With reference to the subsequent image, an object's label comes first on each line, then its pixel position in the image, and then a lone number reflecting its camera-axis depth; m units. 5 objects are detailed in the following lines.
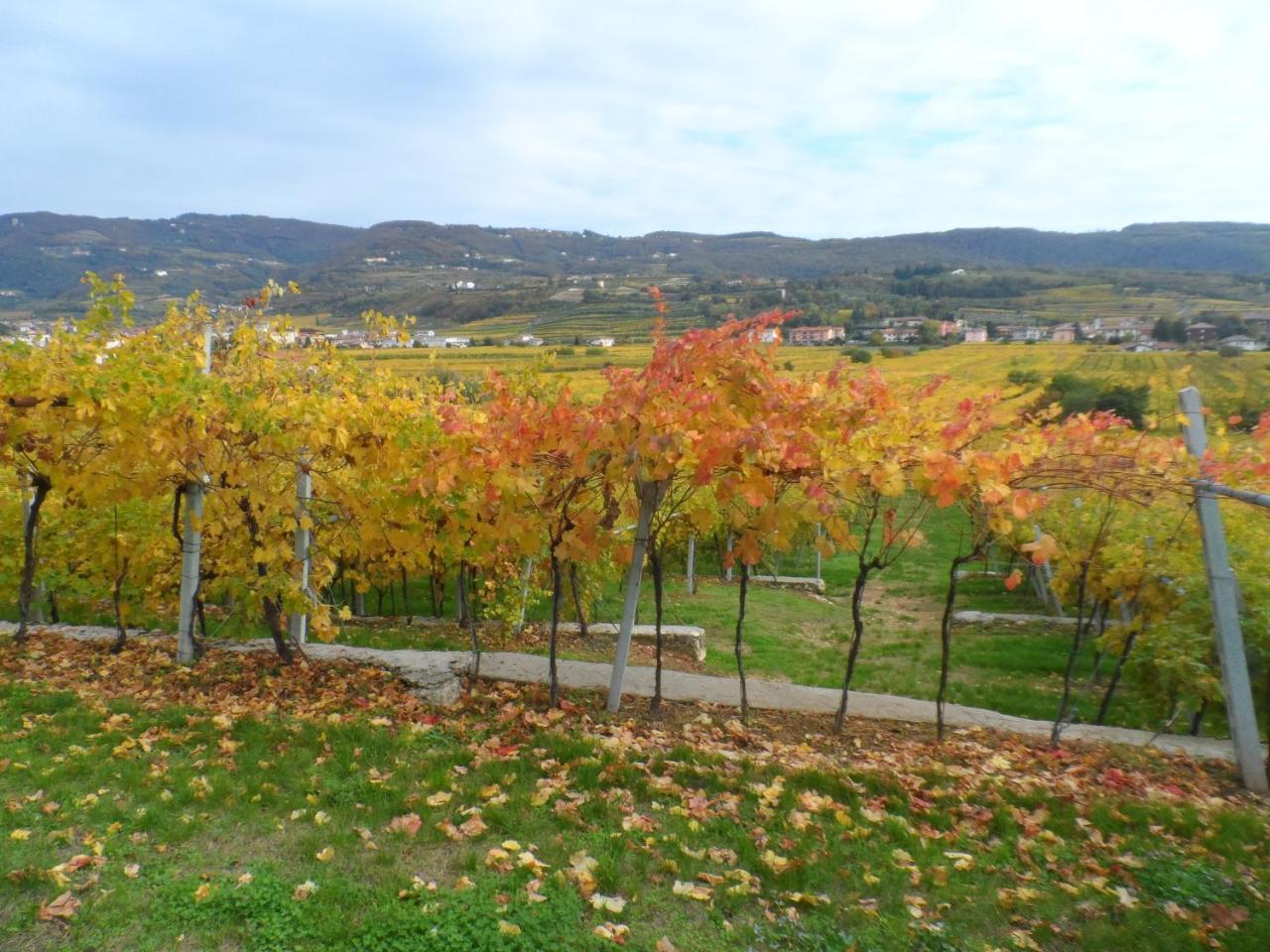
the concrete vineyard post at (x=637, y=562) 5.87
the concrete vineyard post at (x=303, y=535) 7.22
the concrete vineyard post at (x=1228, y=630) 5.57
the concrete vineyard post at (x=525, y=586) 10.83
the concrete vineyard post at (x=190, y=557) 6.89
